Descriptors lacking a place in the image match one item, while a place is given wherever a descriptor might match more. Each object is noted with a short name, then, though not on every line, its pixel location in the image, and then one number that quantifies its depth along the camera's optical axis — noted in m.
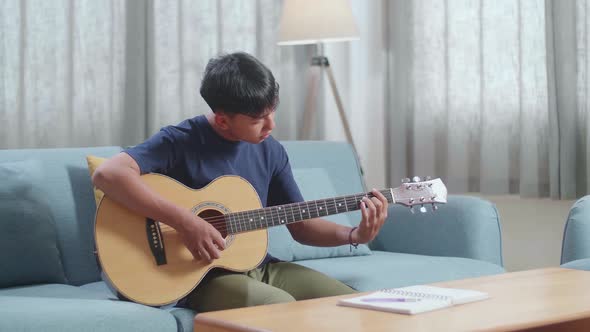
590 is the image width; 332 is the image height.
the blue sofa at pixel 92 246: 1.91
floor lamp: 3.46
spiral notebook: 1.61
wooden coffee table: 1.49
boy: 2.05
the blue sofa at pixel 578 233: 2.34
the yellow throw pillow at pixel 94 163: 2.34
